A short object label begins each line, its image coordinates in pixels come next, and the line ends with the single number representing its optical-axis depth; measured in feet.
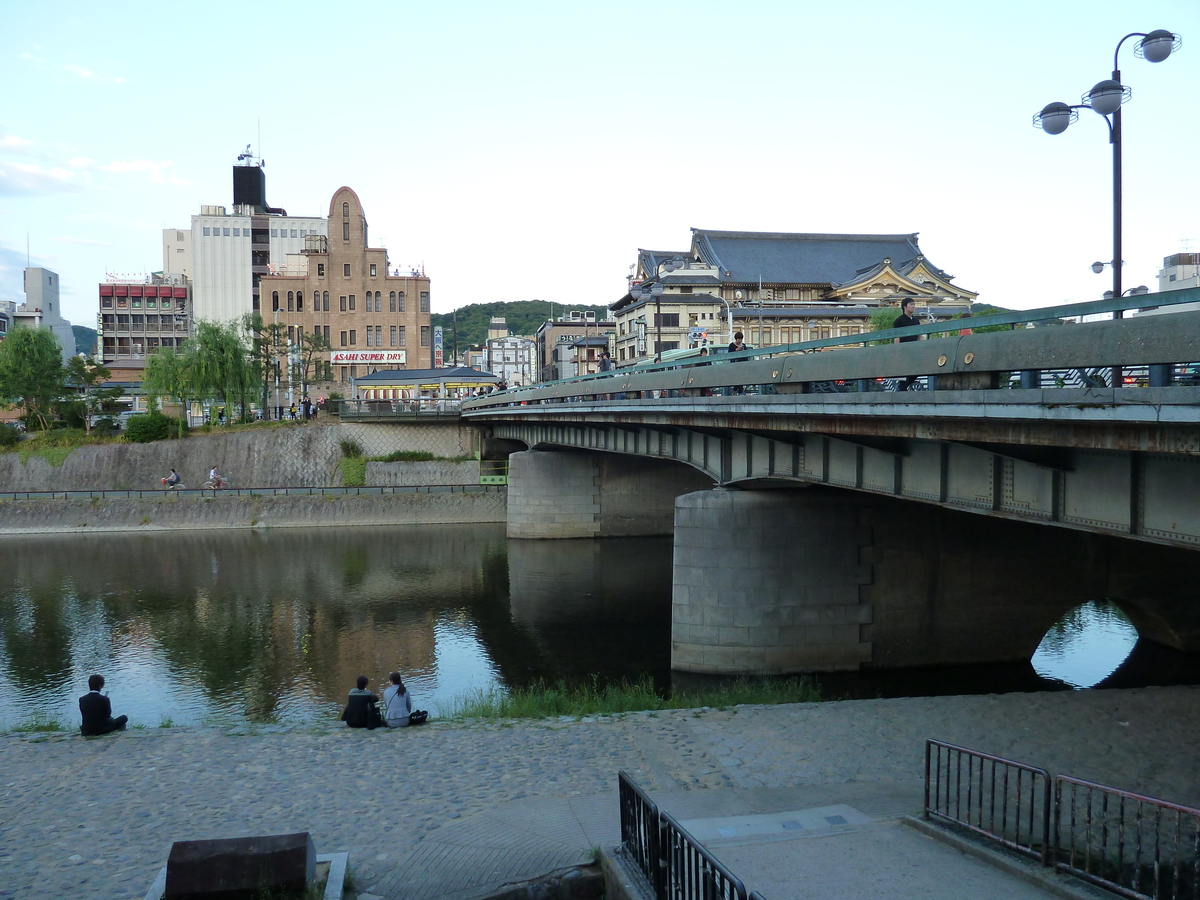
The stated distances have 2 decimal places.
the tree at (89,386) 248.73
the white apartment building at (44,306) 468.34
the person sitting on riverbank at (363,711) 51.52
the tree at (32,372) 220.64
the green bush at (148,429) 199.11
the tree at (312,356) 265.13
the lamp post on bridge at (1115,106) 36.47
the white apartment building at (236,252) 382.42
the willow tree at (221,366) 219.82
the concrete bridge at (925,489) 31.65
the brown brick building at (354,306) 286.87
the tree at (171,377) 222.07
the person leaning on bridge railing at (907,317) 49.78
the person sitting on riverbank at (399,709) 51.70
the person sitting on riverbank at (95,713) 49.70
